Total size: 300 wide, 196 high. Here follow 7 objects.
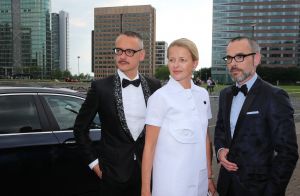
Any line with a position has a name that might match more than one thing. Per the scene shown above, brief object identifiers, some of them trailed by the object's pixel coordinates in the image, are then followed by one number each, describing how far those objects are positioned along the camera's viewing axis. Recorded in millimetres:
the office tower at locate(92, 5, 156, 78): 68688
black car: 3600
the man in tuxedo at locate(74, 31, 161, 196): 2869
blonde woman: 2512
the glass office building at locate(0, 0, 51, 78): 124812
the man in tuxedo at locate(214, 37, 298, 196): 2635
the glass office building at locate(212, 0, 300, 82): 141875
